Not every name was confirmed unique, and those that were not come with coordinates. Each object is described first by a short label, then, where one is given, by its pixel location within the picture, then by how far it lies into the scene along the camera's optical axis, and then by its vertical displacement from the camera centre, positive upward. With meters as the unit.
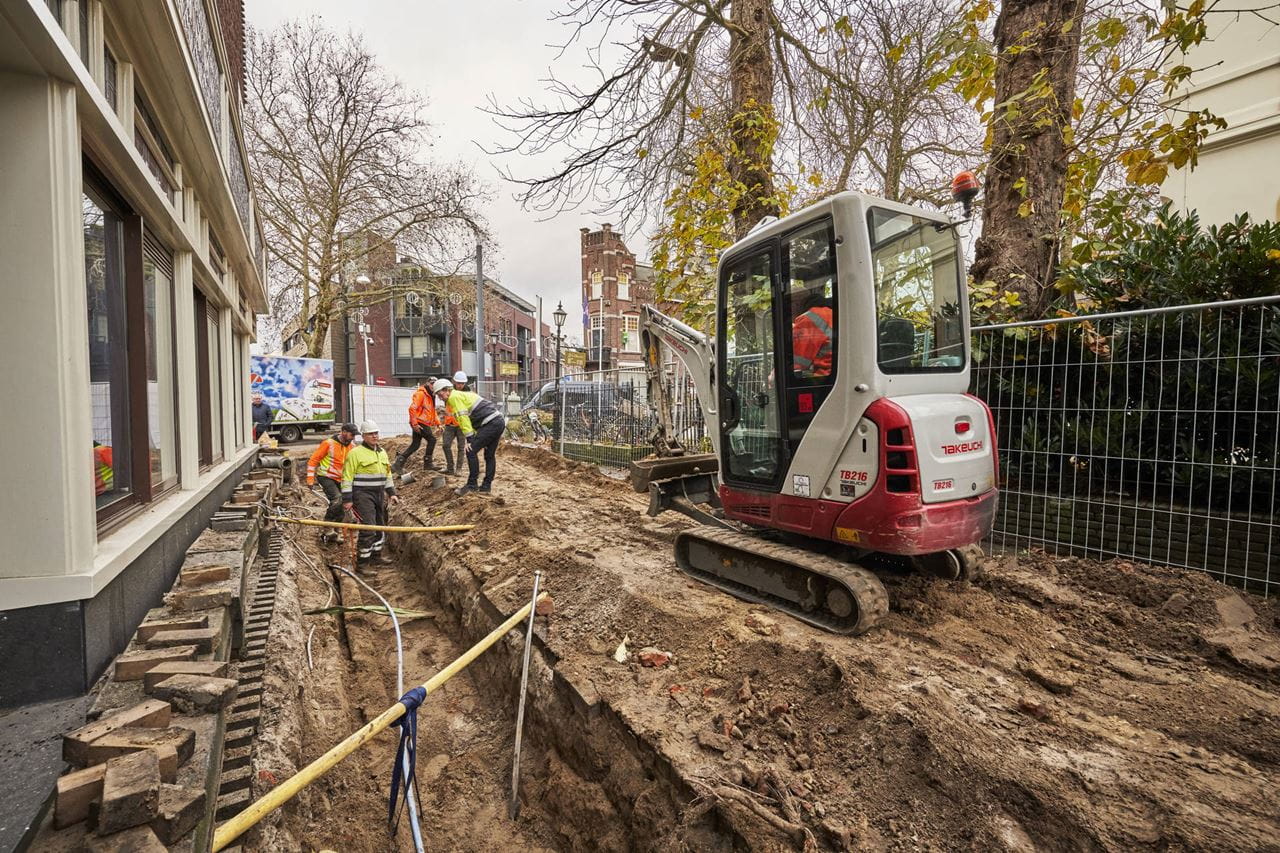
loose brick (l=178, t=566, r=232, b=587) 3.56 -1.10
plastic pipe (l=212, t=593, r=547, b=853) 1.85 -1.34
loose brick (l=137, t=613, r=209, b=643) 2.74 -1.09
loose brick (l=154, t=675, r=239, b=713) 2.26 -1.14
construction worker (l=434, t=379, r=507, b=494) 9.42 -0.49
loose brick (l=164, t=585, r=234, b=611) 3.16 -1.10
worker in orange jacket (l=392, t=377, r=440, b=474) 11.46 -0.44
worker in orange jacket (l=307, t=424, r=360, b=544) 8.34 -1.07
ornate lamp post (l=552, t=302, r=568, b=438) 19.51 +2.62
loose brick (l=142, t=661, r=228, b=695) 2.33 -1.11
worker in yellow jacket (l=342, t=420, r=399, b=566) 7.79 -1.22
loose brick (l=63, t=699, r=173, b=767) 1.86 -1.10
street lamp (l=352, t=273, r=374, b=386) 34.51 +3.88
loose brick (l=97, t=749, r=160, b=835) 1.62 -1.11
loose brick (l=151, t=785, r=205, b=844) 1.69 -1.21
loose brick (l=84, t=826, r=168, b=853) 1.57 -1.20
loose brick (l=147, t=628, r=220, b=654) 2.65 -1.10
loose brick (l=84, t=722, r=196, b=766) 1.87 -1.13
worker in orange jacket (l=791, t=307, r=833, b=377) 4.08 +0.38
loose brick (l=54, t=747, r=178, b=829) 1.66 -1.12
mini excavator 3.80 -0.12
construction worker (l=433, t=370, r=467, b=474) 10.66 -0.80
